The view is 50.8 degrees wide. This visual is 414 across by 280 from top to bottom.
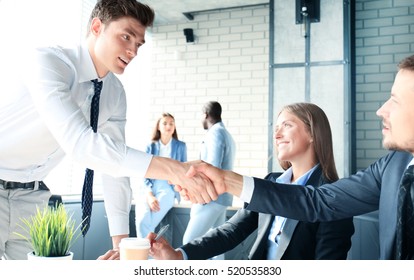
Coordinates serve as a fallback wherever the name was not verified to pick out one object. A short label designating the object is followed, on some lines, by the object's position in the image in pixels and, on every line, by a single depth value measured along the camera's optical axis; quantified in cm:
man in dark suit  123
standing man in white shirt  130
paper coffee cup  96
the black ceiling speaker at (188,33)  569
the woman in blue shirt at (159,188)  383
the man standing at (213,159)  341
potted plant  94
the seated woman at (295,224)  150
